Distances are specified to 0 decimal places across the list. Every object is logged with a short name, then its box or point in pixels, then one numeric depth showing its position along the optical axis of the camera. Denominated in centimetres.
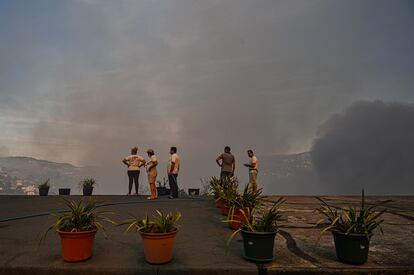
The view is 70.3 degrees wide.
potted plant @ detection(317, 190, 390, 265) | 377
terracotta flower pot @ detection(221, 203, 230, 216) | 712
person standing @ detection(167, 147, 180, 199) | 1045
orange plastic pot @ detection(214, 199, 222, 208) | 799
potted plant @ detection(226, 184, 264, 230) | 534
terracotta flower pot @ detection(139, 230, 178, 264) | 378
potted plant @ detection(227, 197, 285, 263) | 384
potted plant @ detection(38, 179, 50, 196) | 1429
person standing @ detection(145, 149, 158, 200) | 1012
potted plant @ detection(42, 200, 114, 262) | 384
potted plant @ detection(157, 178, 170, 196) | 1352
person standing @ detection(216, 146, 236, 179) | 1065
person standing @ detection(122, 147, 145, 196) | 1170
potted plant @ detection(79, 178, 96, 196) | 1416
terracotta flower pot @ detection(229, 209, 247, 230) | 557
